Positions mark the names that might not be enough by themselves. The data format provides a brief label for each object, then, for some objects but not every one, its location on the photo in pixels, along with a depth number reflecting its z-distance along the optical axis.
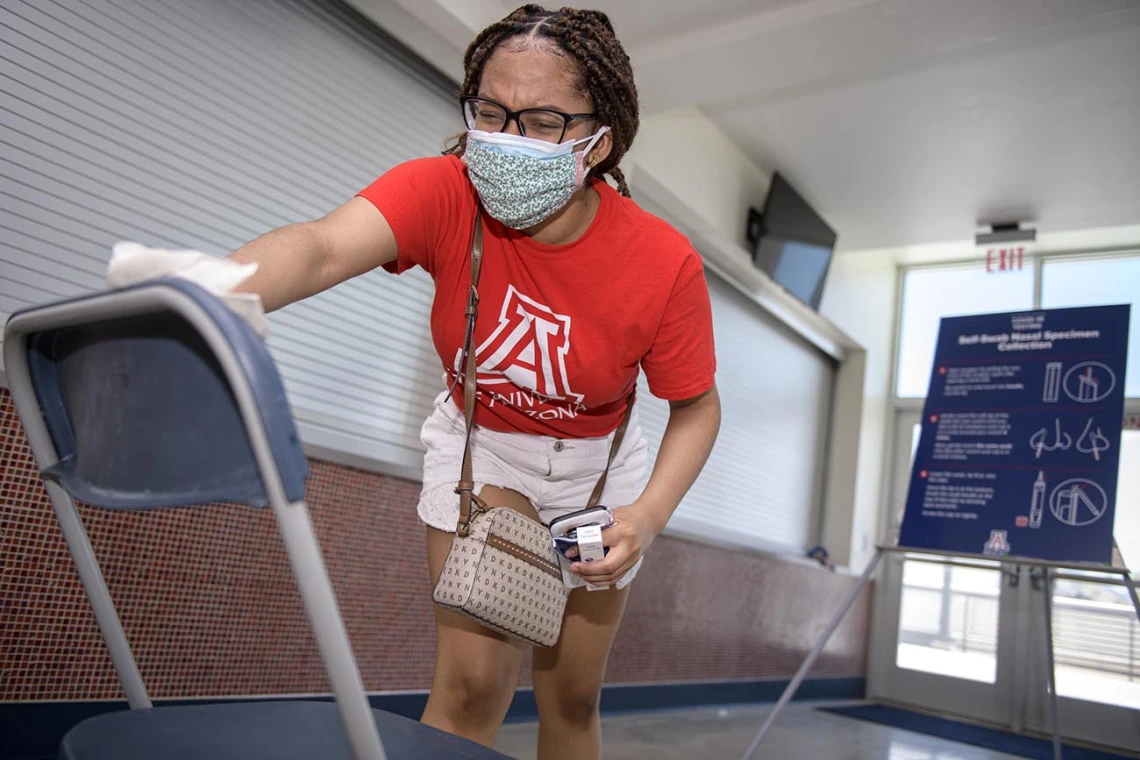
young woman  1.27
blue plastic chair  0.60
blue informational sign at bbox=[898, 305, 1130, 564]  3.17
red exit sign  6.15
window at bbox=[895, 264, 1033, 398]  6.53
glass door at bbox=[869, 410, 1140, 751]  5.38
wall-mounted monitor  5.13
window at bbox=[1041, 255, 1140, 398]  5.91
